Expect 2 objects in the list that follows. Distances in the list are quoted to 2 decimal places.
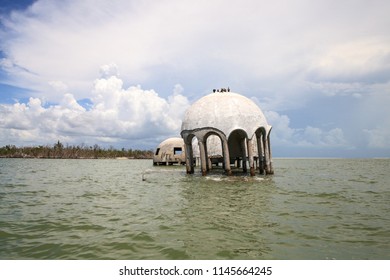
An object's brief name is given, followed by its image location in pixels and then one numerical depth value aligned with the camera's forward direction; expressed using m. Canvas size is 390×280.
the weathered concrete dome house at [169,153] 47.84
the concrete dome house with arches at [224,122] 21.41
